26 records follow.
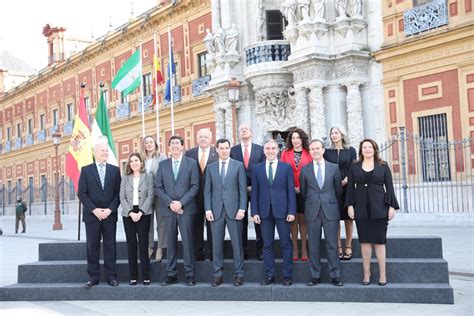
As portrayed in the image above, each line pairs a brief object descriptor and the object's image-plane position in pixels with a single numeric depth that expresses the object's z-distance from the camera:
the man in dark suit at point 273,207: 6.77
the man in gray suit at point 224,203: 6.91
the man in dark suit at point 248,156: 7.39
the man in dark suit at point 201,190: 7.46
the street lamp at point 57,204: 21.53
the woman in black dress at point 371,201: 6.46
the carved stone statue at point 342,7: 15.98
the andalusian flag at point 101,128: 9.98
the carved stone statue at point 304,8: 16.28
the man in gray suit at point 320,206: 6.64
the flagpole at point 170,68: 20.16
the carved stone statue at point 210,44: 19.83
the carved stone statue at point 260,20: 18.48
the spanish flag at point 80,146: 10.05
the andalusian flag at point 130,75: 17.61
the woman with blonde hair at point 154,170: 7.51
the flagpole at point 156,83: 20.64
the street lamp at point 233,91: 15.73
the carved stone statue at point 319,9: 16.19
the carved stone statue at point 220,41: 19.41
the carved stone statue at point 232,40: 19.22
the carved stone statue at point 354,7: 15.87
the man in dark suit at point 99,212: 7.23
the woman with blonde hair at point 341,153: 7.30
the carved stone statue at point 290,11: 16.53
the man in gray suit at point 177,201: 7.09
